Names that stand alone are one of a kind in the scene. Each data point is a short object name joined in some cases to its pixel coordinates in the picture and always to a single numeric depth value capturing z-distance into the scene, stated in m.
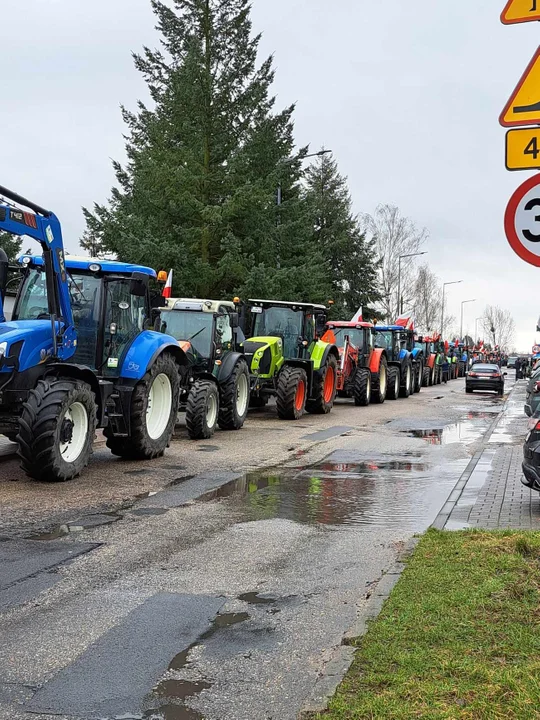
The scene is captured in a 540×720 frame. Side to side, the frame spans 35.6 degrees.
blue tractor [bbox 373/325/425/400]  29.81
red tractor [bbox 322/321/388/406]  24.84
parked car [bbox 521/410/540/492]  8.40
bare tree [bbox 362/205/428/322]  62.62
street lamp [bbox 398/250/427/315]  59.91
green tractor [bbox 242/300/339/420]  18.75
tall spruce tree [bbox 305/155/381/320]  52.25
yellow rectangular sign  5.27
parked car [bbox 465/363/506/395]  35.66
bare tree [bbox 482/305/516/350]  123.16
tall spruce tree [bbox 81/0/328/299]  29.41
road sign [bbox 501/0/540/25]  5.37
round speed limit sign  5.28
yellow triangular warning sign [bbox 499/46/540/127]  5.31
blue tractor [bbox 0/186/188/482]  9.44
